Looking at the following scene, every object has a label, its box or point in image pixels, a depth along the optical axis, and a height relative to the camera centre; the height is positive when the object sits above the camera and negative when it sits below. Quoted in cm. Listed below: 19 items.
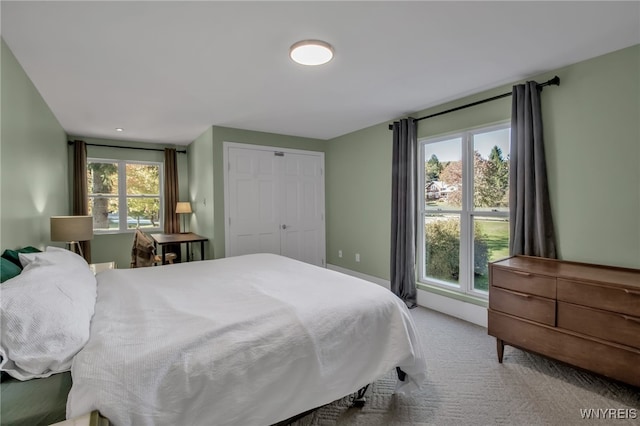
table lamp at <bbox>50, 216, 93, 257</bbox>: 308 -18
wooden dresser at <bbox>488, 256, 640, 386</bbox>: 184 -75
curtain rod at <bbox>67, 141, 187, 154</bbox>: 493 +115
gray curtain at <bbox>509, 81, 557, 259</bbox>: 263 +24
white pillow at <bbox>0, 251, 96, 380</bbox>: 117 -49
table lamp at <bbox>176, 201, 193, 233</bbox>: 541 +4
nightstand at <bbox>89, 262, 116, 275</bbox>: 336 -65
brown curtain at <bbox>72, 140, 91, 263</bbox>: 486 +50
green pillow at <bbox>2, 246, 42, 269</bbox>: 194 -29
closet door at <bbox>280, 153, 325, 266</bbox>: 501 +1
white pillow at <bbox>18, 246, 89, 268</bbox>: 187 -30
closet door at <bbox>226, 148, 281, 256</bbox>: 450 +12
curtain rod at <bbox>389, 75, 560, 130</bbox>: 256 +109
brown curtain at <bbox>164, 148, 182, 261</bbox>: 560 +37
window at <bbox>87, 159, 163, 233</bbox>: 525 +31
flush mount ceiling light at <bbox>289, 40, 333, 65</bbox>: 207 +114
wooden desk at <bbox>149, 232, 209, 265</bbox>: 429 -44
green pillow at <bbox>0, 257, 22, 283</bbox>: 165 -34
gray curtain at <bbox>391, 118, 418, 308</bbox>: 375 +0
